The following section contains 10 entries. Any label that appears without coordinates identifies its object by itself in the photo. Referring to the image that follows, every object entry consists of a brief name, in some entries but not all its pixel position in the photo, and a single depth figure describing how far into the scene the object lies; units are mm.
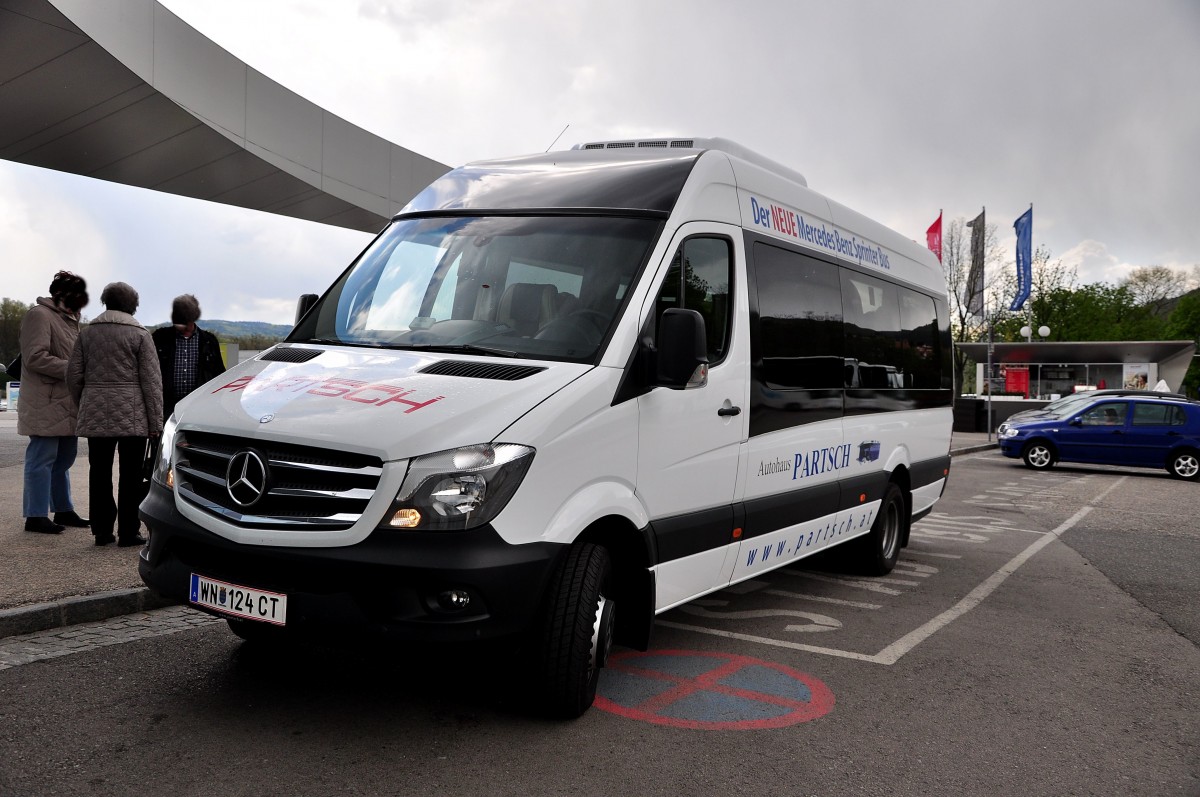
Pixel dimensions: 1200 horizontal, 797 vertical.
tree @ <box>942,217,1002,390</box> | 54094
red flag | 36281
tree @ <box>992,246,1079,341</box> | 62425
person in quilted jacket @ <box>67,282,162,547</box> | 6926
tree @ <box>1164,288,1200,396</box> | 92188
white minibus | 3742
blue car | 19547
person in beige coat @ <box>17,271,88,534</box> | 7301
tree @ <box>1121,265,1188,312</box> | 86375
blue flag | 36250
